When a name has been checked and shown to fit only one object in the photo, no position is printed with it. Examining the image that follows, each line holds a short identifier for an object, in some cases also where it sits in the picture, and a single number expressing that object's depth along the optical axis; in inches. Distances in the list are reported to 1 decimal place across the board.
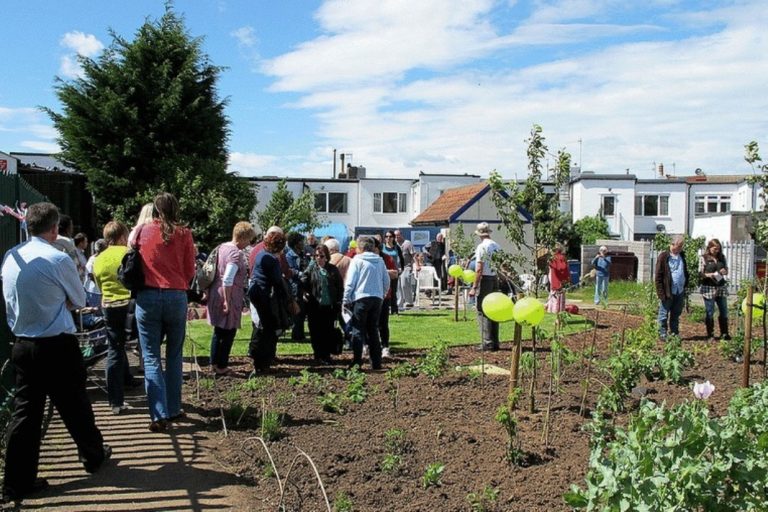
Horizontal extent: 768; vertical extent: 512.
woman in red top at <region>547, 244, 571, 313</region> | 533.6
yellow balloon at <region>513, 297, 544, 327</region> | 219.5
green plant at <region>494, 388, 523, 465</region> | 201.5
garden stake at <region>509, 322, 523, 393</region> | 249.8
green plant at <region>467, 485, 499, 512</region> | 171.3
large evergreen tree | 935.0
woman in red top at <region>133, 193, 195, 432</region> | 246.7
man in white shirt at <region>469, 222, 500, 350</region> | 422.0
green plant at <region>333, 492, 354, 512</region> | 171.9
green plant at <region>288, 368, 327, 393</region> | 317.7
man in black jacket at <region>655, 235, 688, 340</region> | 493.4
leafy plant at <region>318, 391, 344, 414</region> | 277.9
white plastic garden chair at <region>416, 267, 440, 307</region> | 838.5
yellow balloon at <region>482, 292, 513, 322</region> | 230.8
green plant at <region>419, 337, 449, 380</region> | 327.6
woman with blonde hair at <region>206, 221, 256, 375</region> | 332.5
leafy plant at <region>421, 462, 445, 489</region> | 189.0
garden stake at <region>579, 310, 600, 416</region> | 255.8
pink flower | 173.9
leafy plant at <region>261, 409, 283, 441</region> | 237.6
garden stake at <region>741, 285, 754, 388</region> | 293.4
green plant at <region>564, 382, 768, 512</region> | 129.5
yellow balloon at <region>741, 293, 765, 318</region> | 345.2
